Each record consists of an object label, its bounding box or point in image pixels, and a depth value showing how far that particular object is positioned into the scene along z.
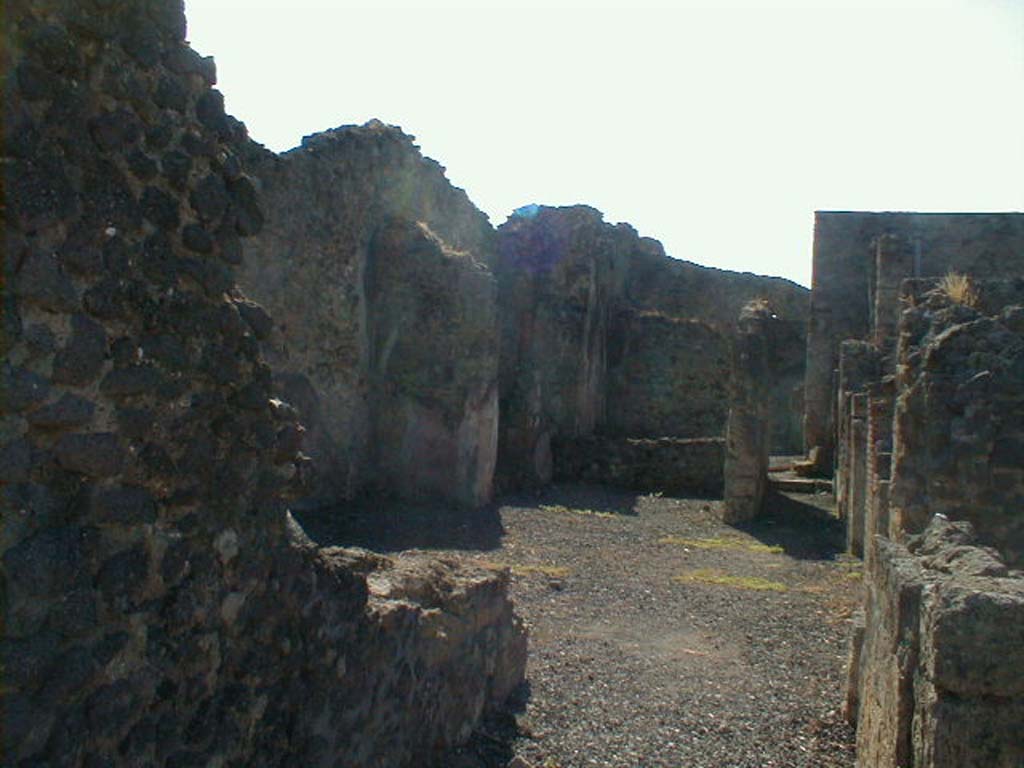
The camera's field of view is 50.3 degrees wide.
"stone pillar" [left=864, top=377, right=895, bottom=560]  8.88
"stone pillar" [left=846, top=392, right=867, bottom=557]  12.26
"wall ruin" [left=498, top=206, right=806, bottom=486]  17.88
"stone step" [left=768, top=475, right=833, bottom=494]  18.81
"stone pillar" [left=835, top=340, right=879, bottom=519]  15.15
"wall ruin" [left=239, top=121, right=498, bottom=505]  12.12
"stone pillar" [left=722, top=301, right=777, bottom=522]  15.01
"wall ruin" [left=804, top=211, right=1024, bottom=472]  21.66
